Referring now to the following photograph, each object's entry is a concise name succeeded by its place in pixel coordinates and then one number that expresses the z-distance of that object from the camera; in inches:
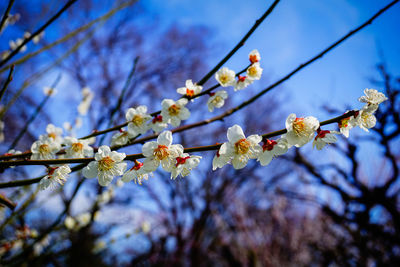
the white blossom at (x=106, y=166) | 13.6
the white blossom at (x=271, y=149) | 13.6
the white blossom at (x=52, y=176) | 13.8
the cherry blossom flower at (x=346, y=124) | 13.7
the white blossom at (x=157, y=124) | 15.3
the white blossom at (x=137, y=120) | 15.3
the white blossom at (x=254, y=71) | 16.2
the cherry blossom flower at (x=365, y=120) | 13.7
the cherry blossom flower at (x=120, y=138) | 15.7
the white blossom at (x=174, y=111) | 15.0
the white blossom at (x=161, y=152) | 13.6
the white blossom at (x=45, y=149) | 15.1
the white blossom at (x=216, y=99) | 15.9
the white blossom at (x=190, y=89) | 15.4
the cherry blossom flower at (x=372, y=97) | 13.5
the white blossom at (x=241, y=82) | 16.2
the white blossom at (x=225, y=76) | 15.9
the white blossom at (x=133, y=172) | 13.9
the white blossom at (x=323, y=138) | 13.8
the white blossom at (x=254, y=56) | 16.0
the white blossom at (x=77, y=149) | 15.3
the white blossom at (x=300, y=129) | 13.4
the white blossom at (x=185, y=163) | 13.7
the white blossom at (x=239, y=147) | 13.5
